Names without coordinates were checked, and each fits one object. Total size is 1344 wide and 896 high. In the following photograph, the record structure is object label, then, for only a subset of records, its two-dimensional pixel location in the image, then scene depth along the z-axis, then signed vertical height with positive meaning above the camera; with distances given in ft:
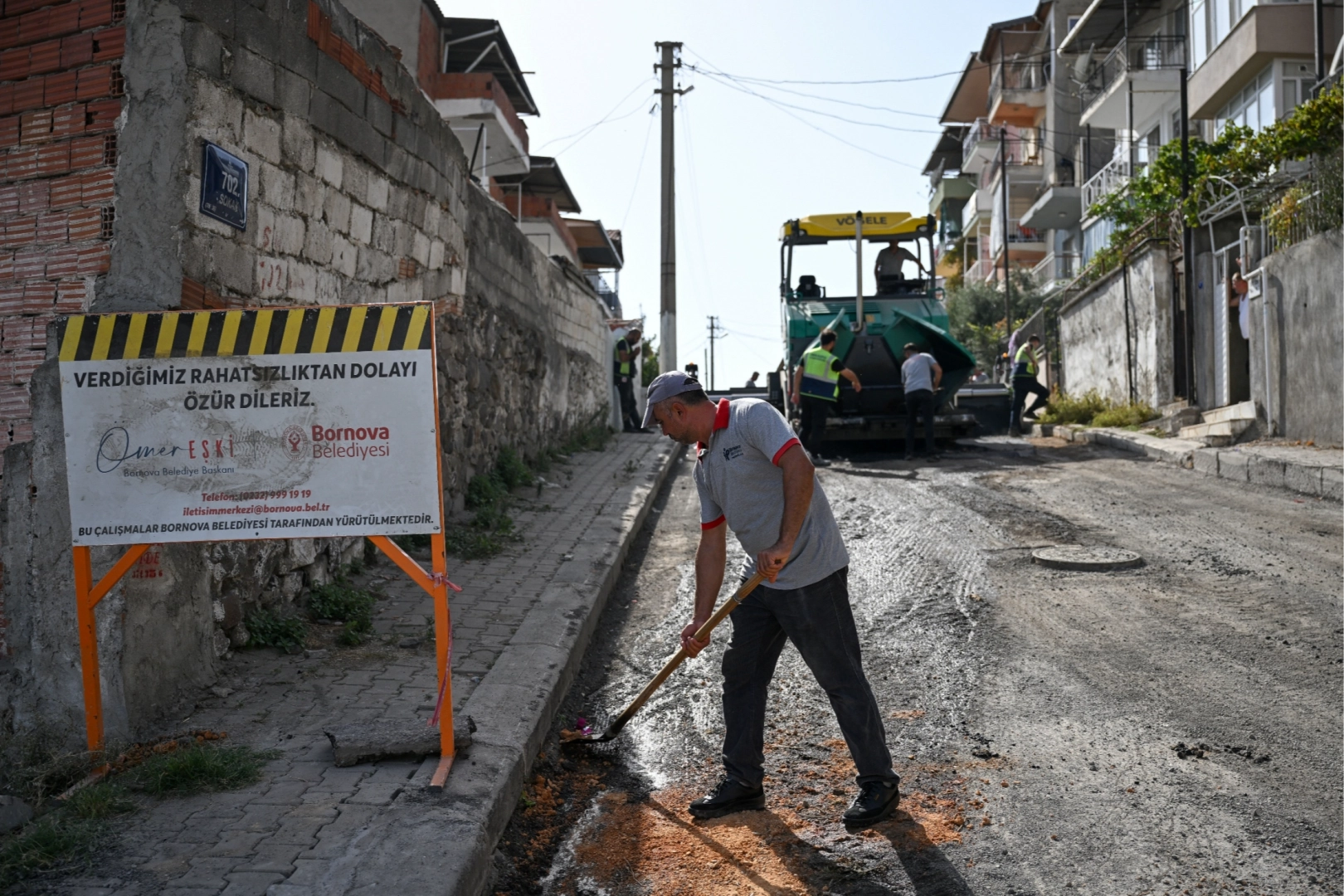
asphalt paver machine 45.14 +2.90
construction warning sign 12.58 -0.08
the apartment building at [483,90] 80.53 +24.90
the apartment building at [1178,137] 50.96 +15.92
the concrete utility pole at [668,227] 72.69 +12.19
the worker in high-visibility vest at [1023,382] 58.29 +0.37
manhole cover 23.08 -3.65
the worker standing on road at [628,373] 60.90 +1.72
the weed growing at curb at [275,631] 16.97 -3.36
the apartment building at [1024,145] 119.96 +29.54
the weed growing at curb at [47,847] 10.15 -4.01
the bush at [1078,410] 58.90 -1.21
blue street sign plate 15.51 +3.35
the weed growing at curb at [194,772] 11.91 -3.88
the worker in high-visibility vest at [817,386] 42.50 +0.43
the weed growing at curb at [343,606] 18.41 -3.33
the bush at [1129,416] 52.42 -1.43
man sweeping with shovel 12.39 -2.08
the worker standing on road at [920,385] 42.70 +0.30
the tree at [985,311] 113.70 +8.75
